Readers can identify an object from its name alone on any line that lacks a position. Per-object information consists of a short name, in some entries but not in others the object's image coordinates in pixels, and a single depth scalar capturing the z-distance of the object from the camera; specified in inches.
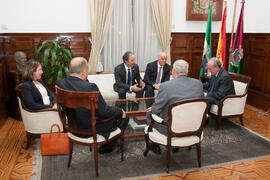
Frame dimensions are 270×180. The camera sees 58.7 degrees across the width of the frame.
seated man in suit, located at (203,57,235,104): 153.5
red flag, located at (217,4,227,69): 207.0
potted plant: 173.3
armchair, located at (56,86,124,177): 91.2
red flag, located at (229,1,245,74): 202.7
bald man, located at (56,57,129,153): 97.2
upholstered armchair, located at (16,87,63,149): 124.0
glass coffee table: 132.5
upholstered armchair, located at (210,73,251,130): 154.2
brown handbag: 116.3
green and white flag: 210.8
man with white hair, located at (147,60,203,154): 100.3
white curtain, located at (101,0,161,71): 204.1
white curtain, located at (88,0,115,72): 193.3
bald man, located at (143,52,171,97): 186.7
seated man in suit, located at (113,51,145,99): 175.8
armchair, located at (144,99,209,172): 96.4
